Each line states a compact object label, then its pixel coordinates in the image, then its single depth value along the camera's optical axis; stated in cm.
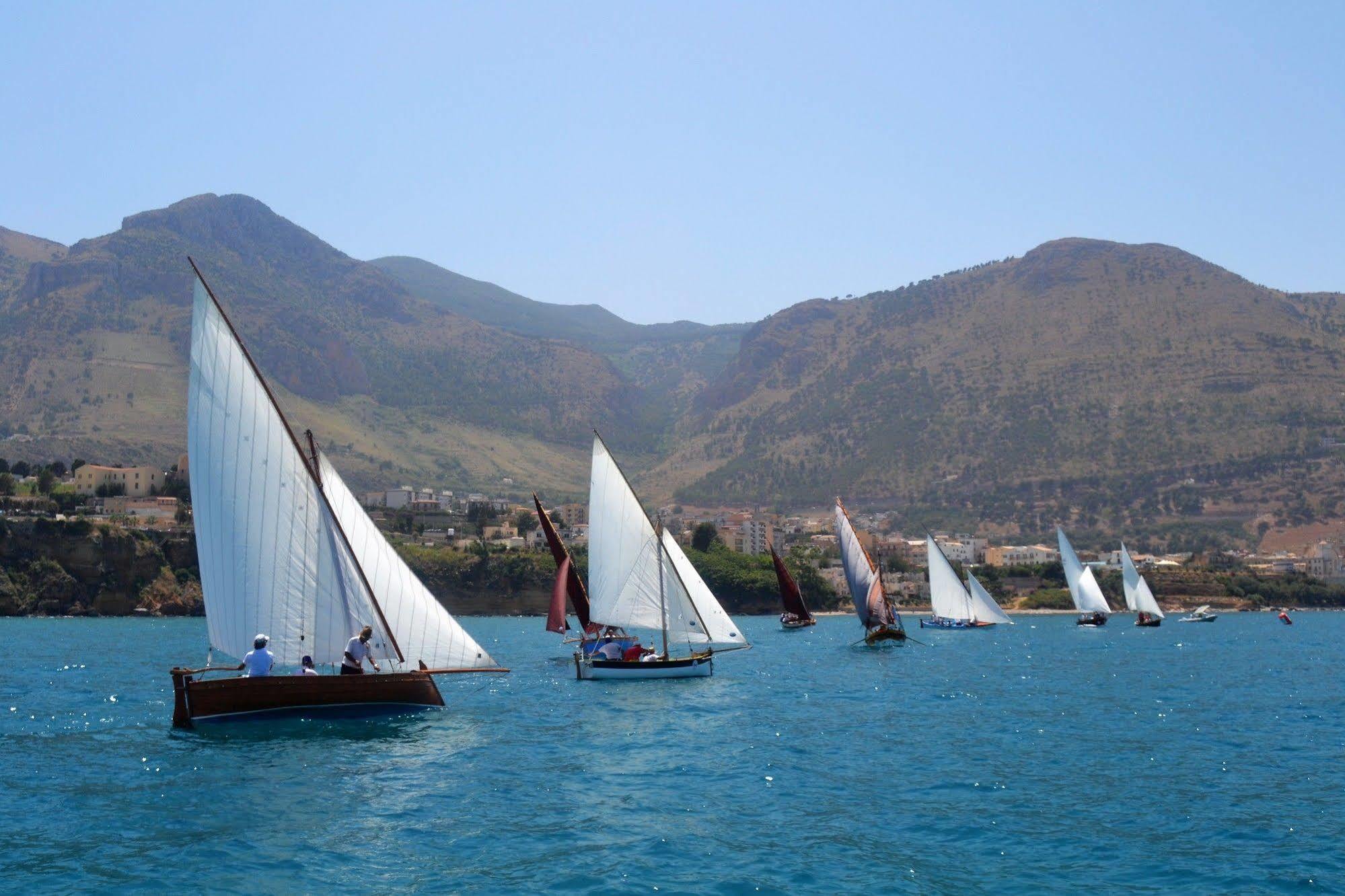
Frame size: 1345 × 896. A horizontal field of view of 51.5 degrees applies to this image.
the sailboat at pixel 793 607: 10775
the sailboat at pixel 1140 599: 11631
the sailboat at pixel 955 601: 10431
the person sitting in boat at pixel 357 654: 3488
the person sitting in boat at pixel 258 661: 3400
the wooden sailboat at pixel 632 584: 5147
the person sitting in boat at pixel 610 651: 5238
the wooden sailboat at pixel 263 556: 3397
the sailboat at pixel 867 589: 7550
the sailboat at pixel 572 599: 5578
